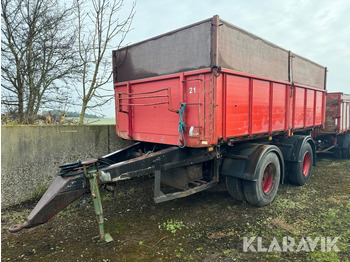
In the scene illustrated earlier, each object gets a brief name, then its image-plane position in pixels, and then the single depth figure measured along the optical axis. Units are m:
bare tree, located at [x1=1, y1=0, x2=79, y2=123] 6.41
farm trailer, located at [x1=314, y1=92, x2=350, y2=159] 8.15
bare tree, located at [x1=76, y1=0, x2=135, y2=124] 6.80
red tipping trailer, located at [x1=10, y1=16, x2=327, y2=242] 3.27
